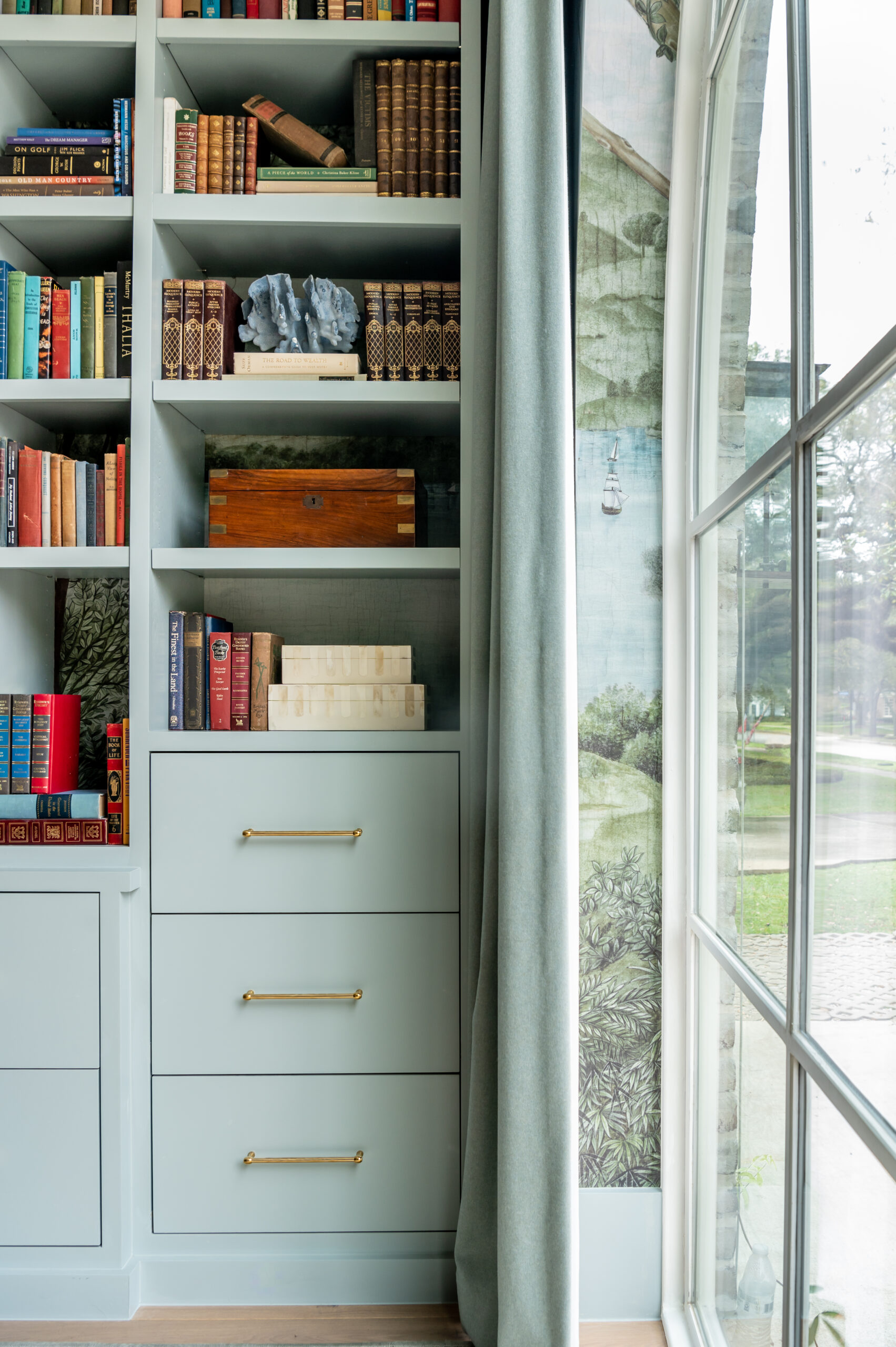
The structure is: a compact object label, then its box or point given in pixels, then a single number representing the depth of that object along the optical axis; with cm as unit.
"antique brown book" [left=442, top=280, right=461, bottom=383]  169
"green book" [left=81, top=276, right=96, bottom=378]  172
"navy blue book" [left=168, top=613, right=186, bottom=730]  169
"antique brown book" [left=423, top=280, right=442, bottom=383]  169
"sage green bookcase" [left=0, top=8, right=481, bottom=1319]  159
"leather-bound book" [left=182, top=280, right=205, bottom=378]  170
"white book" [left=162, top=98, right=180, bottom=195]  167
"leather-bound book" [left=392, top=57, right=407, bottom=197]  168
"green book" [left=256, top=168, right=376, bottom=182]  168
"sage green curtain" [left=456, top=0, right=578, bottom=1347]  131
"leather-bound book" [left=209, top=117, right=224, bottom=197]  170
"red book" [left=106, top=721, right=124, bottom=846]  168
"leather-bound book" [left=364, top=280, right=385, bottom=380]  170
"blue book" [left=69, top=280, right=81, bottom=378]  170
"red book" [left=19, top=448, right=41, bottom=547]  168
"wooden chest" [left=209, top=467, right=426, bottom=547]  172
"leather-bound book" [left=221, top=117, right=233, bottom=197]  170
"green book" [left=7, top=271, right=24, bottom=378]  170
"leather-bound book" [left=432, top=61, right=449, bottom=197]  168
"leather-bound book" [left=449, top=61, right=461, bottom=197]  168
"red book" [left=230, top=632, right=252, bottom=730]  169
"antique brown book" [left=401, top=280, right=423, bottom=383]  169
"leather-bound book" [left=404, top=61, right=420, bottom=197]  168
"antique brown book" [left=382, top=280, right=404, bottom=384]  170
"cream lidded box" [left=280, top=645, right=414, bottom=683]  168
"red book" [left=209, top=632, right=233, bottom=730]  169
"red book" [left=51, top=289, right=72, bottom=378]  170
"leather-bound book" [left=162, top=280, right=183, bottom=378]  170
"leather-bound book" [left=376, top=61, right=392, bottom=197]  168
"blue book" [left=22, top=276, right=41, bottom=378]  170
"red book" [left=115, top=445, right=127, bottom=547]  169
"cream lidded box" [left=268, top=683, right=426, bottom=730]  168
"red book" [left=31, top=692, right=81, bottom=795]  168
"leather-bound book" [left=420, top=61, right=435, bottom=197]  168
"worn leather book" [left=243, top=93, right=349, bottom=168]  172
